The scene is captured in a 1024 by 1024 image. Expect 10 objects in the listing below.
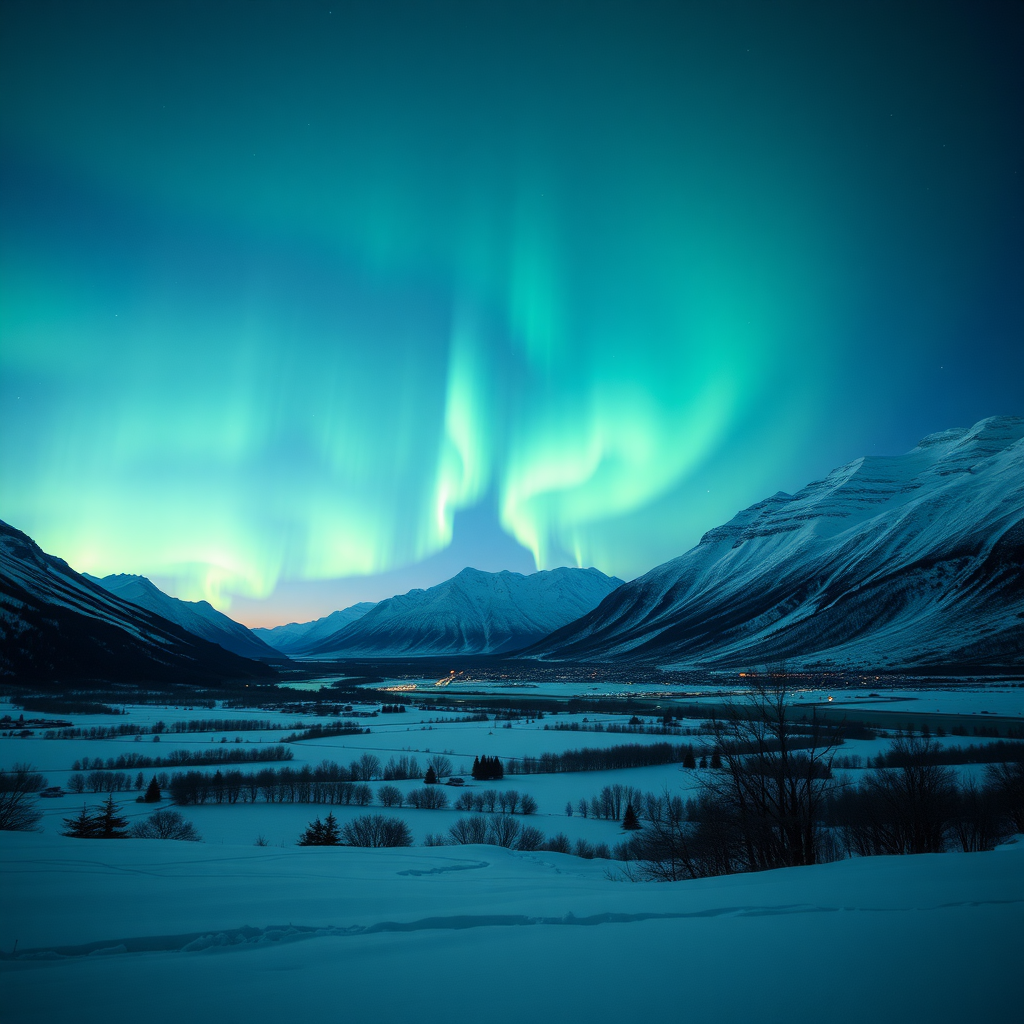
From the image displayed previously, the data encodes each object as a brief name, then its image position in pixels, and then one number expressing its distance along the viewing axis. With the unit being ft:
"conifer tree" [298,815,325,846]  101.86
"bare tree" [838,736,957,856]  89.35
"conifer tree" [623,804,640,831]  146.30
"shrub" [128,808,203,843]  123.13
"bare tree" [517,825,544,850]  125.08
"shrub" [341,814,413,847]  127.75
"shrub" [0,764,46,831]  108.06
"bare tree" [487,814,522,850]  131.34
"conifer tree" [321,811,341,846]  101.90
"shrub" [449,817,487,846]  132.67
